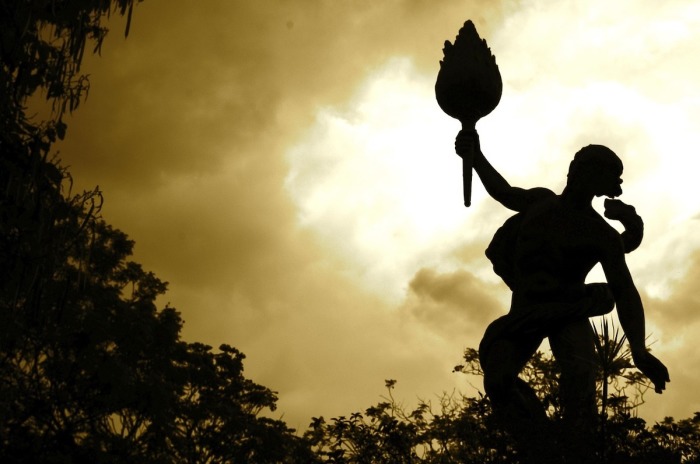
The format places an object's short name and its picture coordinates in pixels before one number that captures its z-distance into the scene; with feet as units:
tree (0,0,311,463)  24.20
